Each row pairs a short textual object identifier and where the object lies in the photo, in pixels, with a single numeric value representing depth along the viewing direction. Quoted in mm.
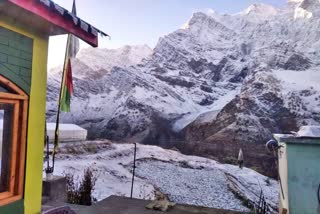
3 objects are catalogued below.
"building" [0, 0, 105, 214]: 3107
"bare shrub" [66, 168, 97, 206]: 7664
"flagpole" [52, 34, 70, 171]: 4535
